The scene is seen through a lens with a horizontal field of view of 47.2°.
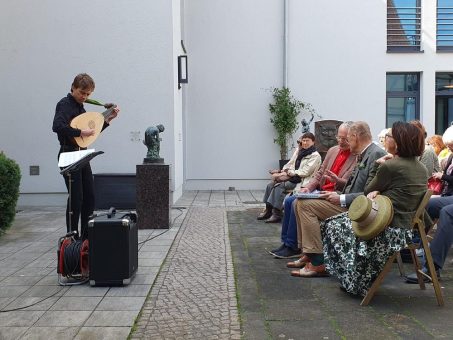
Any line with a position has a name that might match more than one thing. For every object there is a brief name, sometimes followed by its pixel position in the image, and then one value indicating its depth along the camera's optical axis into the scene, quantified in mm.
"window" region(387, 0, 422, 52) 13680
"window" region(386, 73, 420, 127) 13828
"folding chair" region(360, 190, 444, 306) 3838
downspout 13125
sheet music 4677
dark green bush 6254
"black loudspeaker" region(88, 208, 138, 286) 4379
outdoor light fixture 10812
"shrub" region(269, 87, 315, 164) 12852
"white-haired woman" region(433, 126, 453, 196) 5328
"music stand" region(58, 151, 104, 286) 4508
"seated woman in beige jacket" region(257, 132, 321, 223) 6918
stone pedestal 7270
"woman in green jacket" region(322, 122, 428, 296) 3881
